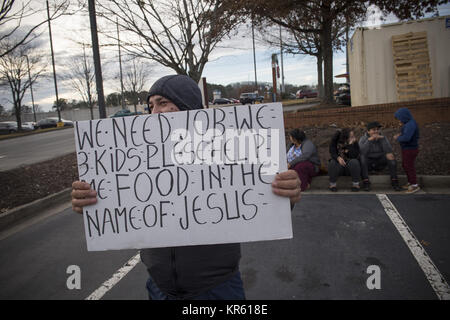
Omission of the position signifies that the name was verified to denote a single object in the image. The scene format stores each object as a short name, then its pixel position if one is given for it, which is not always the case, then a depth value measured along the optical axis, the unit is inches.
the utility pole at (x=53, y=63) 1139.5
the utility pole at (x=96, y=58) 282.2
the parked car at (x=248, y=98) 1516.2
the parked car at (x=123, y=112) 1430.9
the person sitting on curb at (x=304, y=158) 232.7
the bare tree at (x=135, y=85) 1641.6
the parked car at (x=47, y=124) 1450.5
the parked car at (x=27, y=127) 1377.5
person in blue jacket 209.9
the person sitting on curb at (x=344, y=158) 225.6
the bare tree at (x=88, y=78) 1581.0
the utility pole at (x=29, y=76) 1089.4
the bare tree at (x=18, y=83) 1091.3
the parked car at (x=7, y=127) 1302.9
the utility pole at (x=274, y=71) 506.6
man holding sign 59.4
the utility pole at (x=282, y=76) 1565.3
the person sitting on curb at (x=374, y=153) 225.5
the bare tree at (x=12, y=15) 217.4
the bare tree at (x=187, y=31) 334.0
